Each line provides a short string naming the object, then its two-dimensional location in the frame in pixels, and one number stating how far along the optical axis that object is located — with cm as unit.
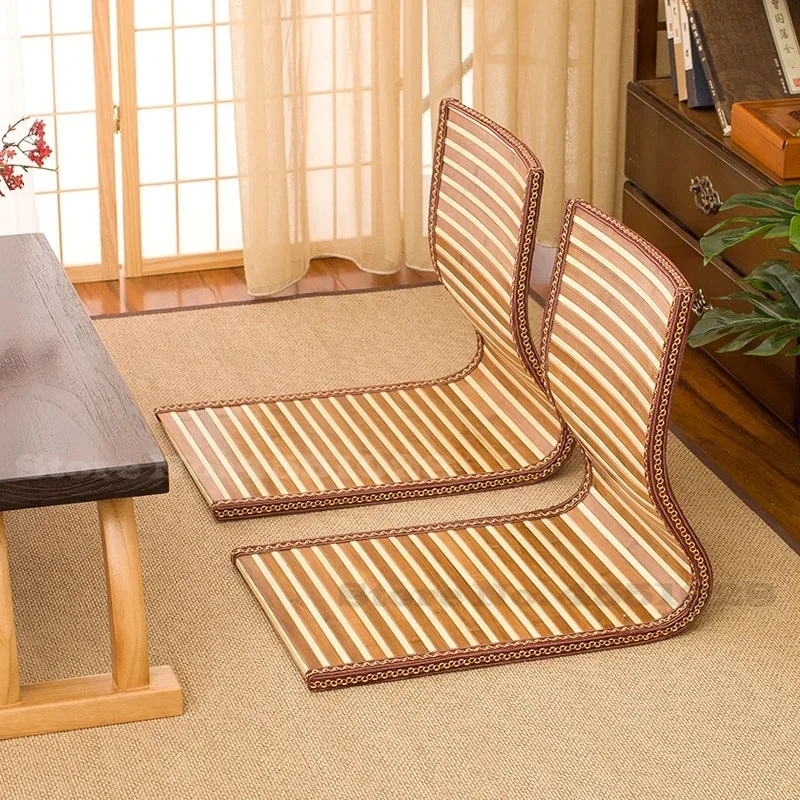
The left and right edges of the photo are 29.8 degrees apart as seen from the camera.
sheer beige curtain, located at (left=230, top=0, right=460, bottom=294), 400
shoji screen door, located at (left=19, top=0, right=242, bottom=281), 406
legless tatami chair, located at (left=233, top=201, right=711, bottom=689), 252
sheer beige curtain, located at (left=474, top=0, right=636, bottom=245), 418
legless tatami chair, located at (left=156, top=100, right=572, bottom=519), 309
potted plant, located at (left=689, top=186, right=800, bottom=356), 282
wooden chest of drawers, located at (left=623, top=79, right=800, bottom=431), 342
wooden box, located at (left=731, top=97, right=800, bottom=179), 331
